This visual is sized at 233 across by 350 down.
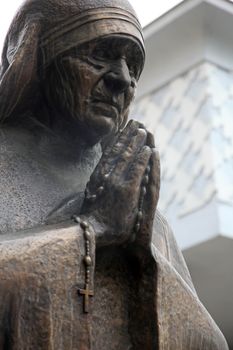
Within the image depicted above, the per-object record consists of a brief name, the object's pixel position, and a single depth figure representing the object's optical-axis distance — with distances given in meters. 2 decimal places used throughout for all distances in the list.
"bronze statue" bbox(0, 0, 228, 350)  2.25
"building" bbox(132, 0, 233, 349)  8.06
